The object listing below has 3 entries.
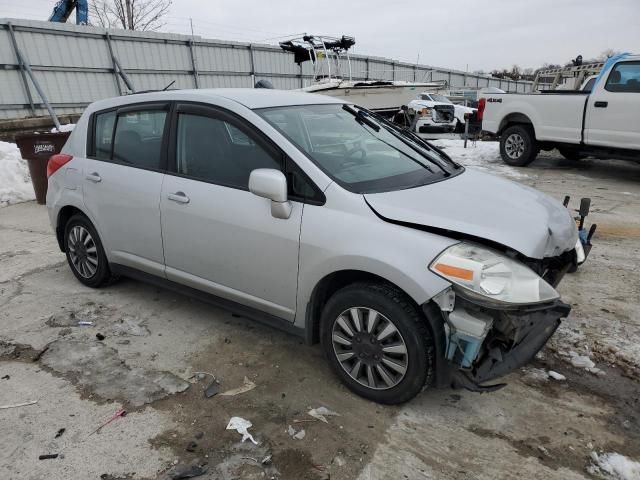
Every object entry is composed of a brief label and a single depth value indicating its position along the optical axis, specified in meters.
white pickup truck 8.13
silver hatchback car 2.42
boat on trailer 12.72
